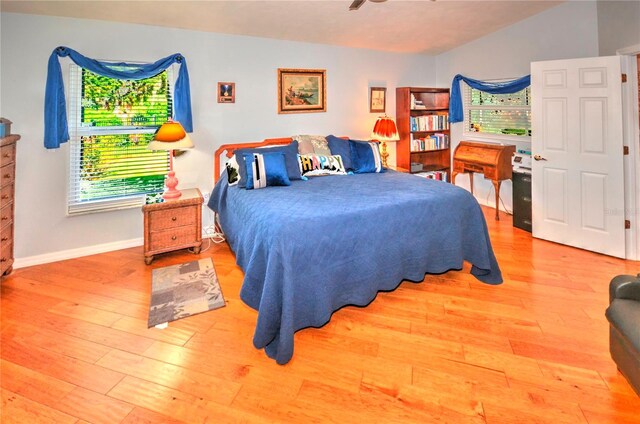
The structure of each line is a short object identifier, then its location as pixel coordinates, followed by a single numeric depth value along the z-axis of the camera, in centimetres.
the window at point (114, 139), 352
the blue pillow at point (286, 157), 345
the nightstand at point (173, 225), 341
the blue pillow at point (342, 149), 412
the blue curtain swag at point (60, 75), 322
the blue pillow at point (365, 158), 403
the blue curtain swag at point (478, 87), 459
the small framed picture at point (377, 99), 513
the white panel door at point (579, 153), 339
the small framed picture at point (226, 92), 406
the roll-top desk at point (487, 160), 466
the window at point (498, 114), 478
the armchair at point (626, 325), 157
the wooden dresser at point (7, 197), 284
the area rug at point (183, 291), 257
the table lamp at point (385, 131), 480
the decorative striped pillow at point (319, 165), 384
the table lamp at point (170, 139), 341
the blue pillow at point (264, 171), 334
